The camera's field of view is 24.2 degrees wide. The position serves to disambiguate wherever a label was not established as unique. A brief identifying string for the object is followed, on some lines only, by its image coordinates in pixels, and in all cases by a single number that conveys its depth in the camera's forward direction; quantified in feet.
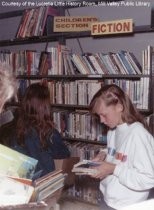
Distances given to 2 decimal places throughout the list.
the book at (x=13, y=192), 3.30
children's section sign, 10.99
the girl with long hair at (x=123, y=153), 5.84
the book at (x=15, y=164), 3.42
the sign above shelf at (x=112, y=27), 9.65
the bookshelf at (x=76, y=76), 9.70
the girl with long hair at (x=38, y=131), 7.84
